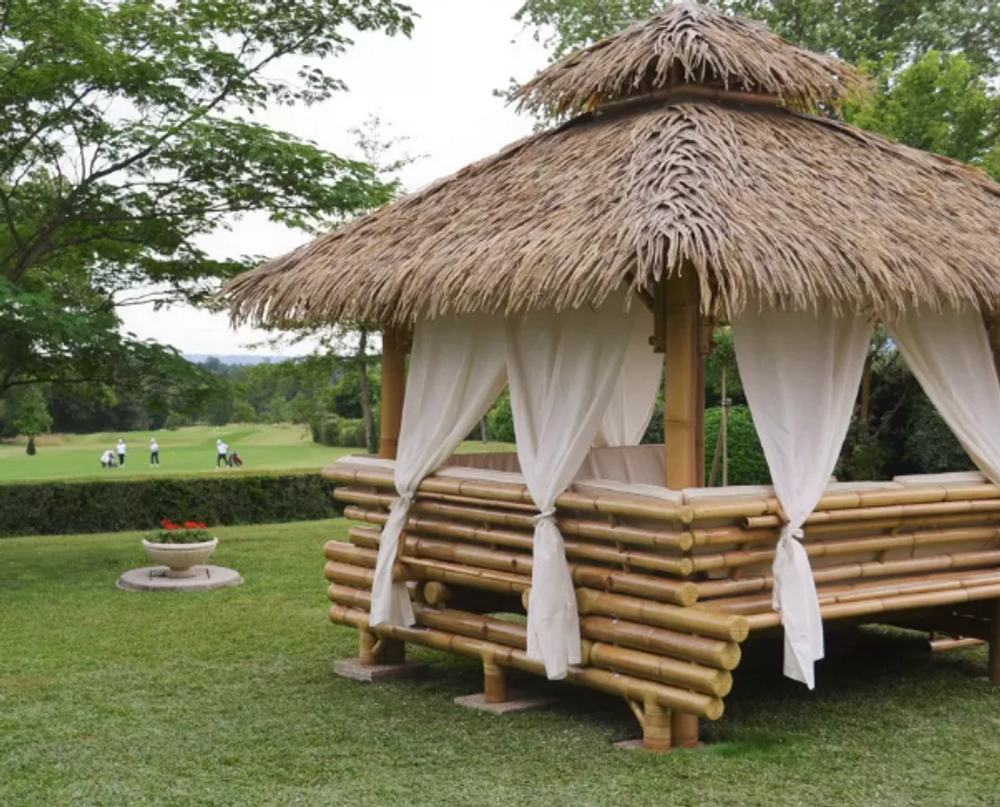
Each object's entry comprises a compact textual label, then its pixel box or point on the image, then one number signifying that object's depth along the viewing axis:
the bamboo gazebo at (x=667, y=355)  5.60
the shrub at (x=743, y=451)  12.62
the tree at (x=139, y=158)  11.66
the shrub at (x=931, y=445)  12.55
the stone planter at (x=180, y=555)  10.98
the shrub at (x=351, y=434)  26.06
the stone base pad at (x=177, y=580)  10.81
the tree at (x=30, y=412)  21.34
